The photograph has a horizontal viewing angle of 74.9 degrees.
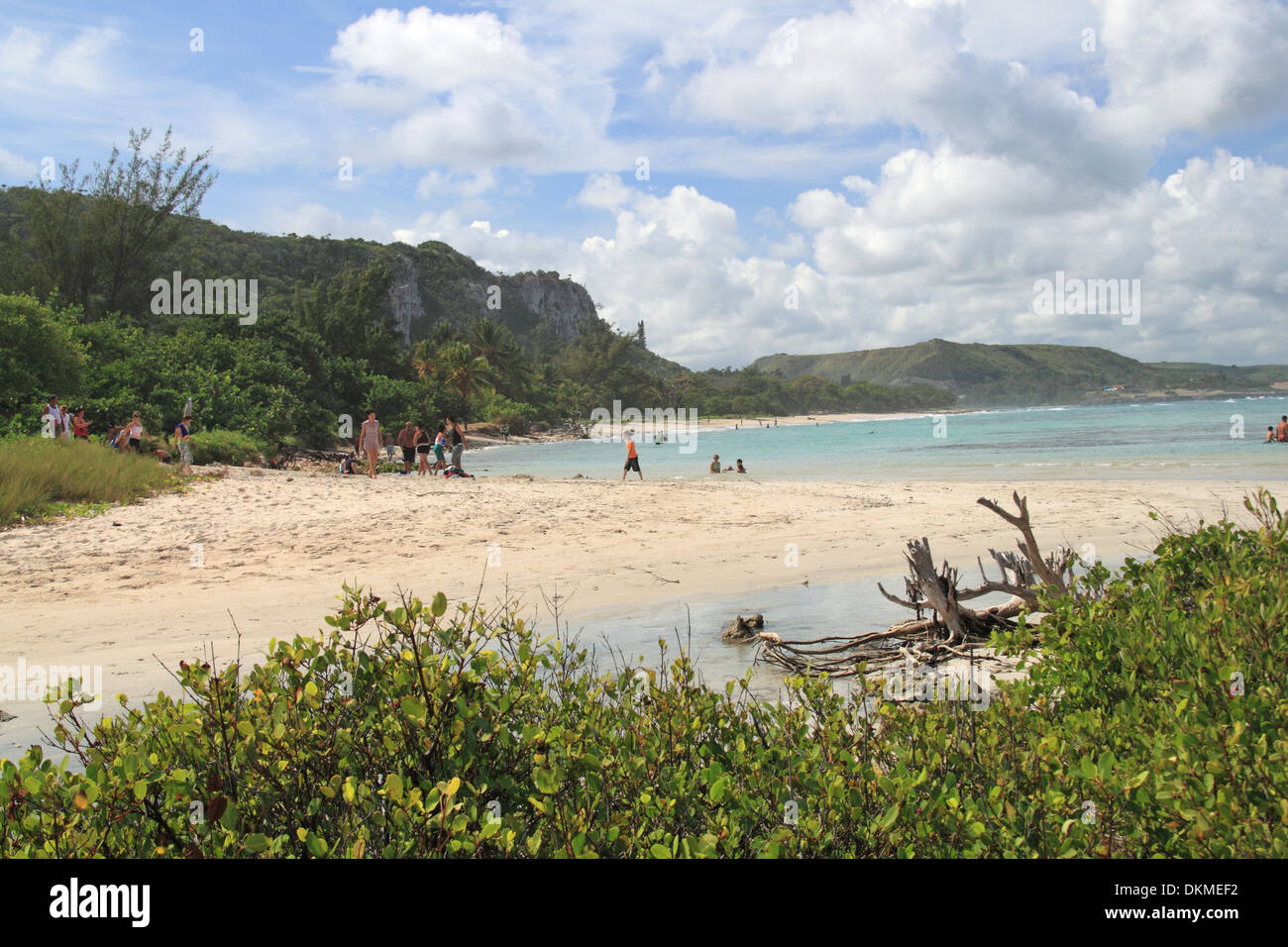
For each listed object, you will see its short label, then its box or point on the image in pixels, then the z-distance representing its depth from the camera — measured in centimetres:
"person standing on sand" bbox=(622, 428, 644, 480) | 2787
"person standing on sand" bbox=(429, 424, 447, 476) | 2748
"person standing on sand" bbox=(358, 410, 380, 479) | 2339
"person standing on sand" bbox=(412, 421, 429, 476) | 2753
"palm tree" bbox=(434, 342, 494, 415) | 6744
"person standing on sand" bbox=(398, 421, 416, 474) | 2723
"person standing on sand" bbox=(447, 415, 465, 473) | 2508
